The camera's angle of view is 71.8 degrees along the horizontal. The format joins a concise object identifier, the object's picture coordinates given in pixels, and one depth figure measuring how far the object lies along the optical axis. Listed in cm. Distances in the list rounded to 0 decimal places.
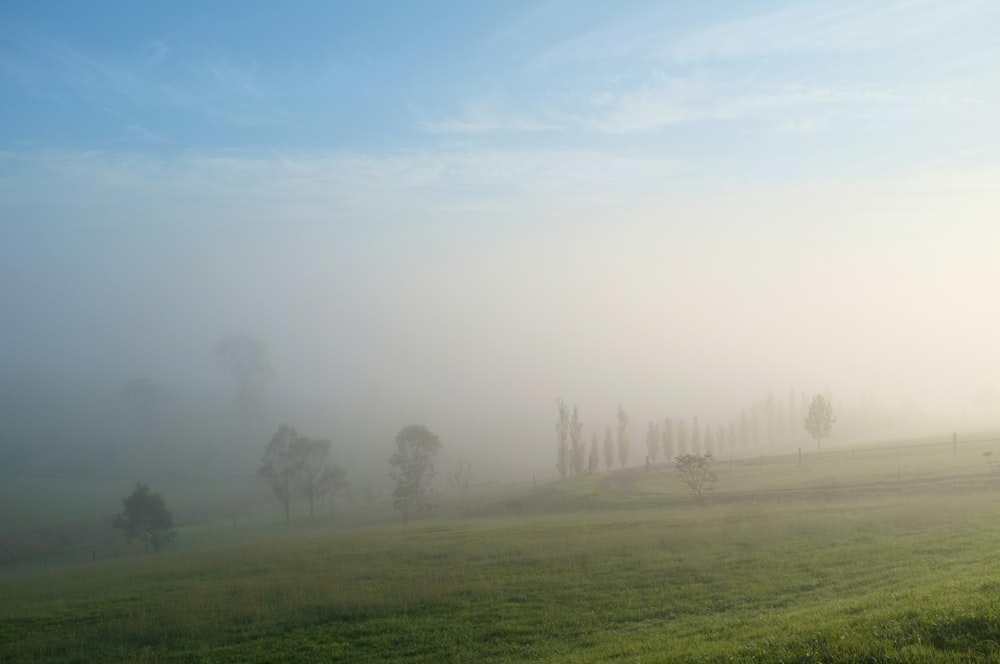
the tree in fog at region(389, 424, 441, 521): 8731
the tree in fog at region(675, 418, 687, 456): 15550
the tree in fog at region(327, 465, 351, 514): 10488
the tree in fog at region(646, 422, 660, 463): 14700
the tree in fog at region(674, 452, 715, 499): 7006
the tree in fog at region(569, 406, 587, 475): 12552
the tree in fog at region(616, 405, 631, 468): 14962
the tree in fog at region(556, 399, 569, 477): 12438
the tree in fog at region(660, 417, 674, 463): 14812
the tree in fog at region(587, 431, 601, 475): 12694
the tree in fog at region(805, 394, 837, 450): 12188
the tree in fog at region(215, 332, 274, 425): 17738
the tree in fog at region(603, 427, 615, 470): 14582
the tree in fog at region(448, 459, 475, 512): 11753
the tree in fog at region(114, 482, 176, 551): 7488
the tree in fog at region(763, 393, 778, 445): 19500
